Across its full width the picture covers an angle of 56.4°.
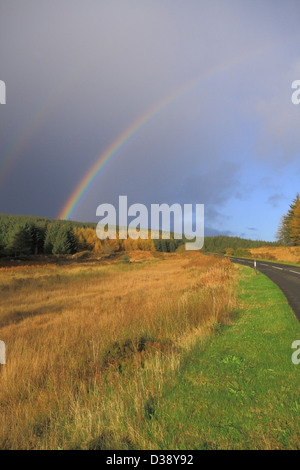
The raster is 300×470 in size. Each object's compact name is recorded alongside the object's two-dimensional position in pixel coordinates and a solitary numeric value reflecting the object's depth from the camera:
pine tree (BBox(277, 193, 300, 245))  69.38
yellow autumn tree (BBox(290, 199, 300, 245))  59.03
